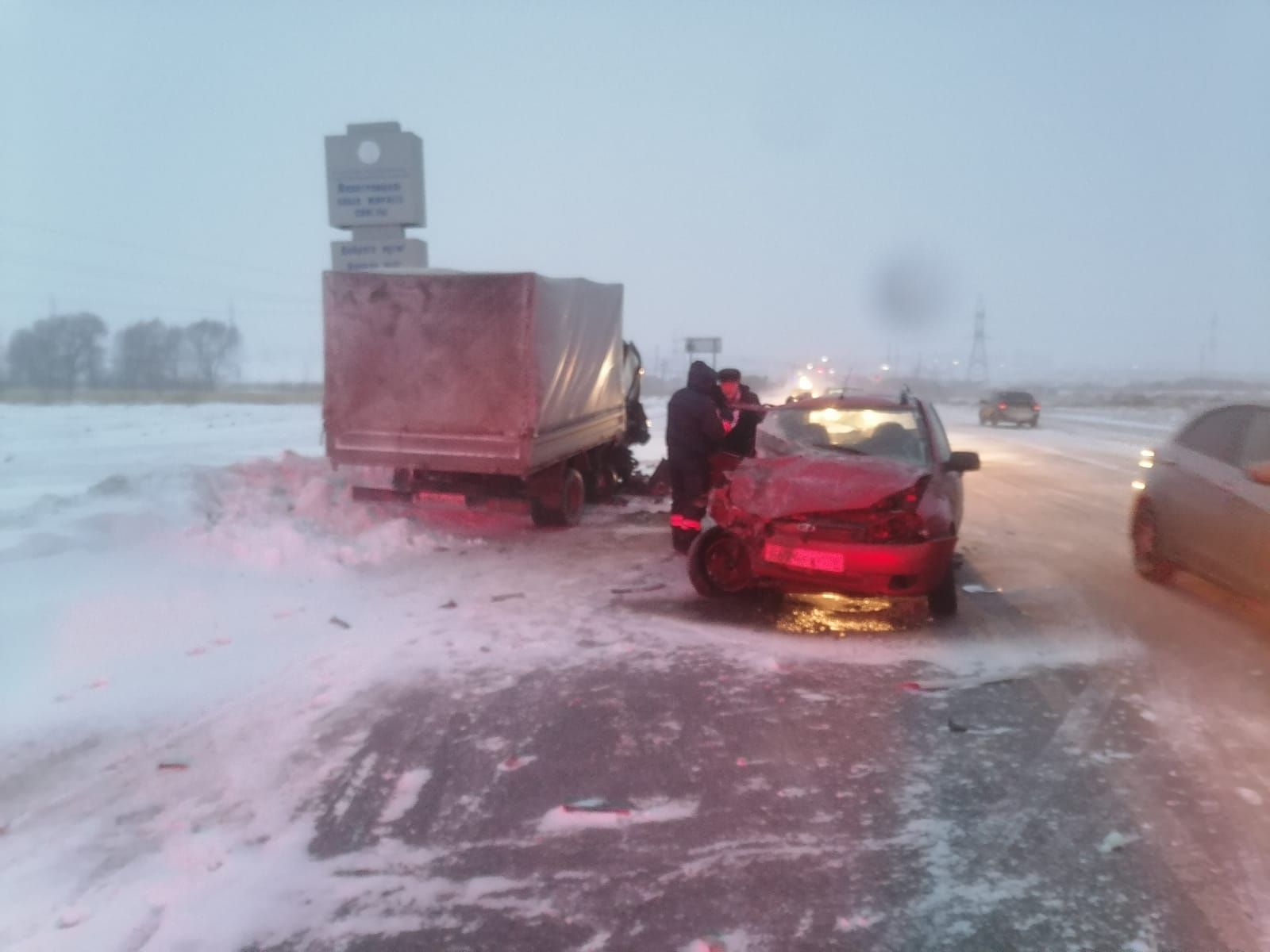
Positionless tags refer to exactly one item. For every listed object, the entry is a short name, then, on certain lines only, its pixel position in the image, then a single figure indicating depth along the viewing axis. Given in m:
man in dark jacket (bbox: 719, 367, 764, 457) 10.35
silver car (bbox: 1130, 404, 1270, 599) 6.98
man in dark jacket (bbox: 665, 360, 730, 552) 9.64
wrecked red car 7.08
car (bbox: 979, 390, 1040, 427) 37.12
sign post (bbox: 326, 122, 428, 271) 15.52
